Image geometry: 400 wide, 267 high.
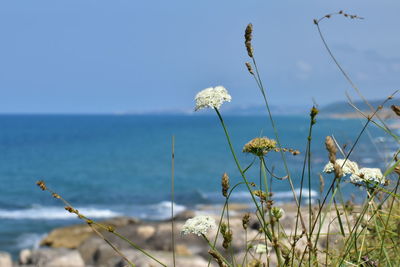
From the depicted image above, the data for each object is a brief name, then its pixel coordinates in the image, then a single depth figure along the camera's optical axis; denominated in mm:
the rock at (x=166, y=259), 9091
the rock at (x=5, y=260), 14388
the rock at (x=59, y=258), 12969
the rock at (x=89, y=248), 14977
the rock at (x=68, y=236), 20316
